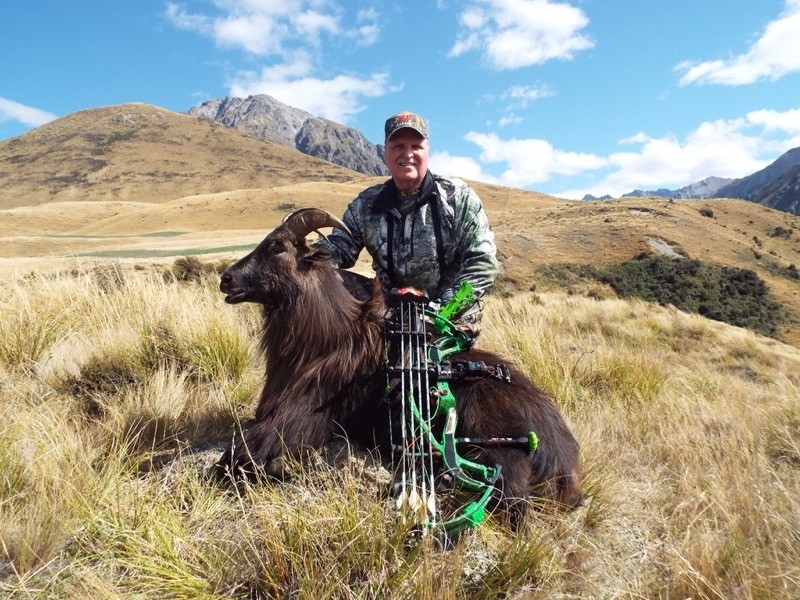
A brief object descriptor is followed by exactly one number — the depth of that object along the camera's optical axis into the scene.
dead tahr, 2.96
